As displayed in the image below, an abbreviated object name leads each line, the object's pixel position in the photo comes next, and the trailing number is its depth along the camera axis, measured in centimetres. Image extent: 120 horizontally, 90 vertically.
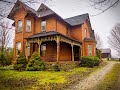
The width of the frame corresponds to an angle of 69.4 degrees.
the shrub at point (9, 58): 1520
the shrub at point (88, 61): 1328
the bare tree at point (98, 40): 3836
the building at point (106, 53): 4388
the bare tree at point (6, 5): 484
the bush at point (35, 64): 988
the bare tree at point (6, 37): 2124
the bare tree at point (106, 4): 389
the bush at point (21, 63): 1064
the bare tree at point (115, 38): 2563
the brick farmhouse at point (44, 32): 1309
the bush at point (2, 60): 1435
